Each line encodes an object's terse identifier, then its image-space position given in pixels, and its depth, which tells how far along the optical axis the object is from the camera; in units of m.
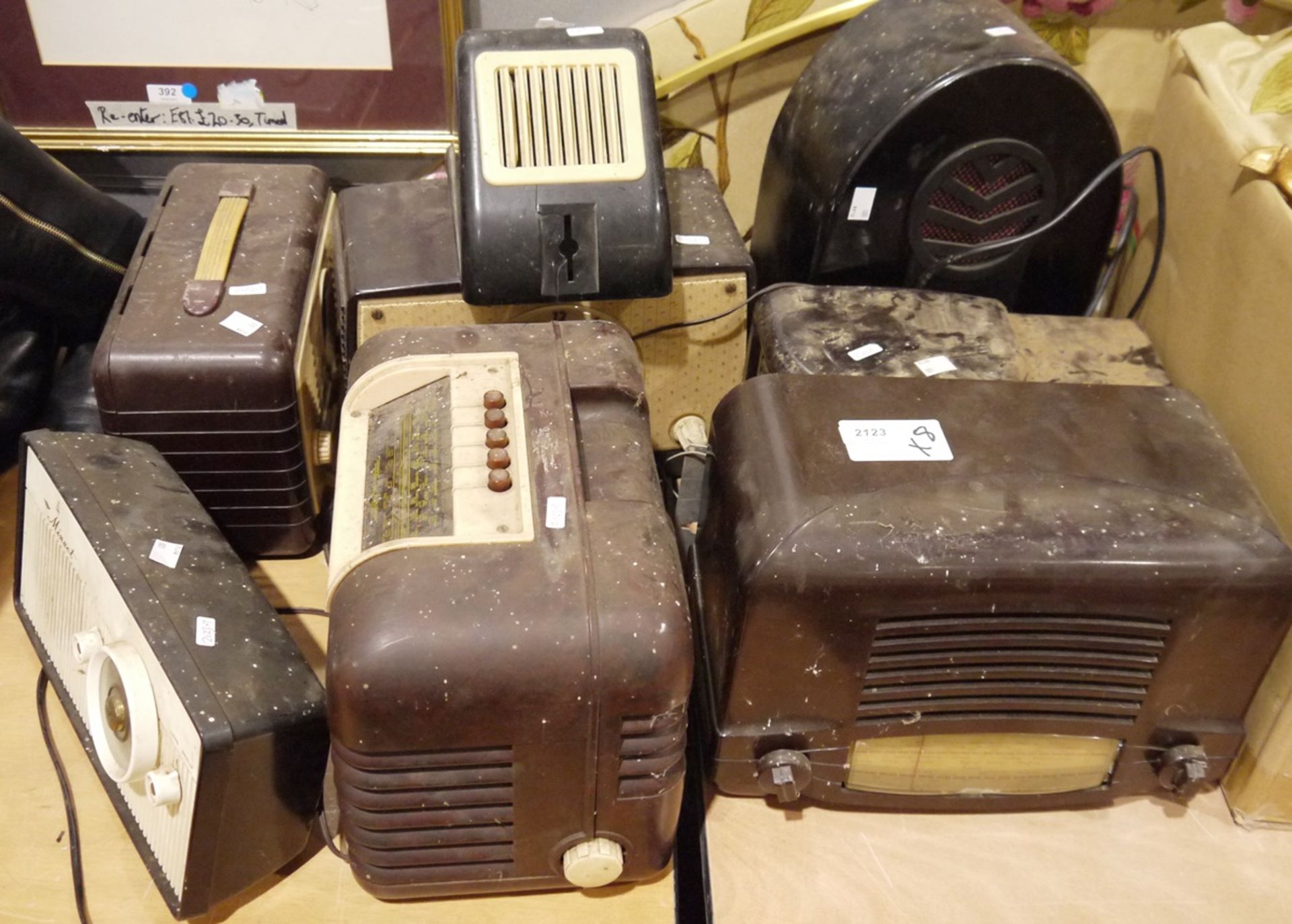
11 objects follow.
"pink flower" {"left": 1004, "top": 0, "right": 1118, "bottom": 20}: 1.48
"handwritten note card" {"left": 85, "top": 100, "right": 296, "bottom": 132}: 1.56
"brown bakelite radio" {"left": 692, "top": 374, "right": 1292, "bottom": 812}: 0.91
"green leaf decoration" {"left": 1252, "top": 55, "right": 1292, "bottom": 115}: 1.17
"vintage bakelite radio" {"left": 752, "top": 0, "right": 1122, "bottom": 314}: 1.20
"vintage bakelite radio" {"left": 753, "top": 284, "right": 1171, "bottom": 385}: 1.18
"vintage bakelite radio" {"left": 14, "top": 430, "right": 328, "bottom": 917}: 0.89
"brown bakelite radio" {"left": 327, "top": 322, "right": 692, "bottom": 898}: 0.81
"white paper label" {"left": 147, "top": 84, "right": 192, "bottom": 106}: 1.54
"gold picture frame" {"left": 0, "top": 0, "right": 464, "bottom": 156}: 1.52
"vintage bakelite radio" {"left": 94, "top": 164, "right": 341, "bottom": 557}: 1.12
